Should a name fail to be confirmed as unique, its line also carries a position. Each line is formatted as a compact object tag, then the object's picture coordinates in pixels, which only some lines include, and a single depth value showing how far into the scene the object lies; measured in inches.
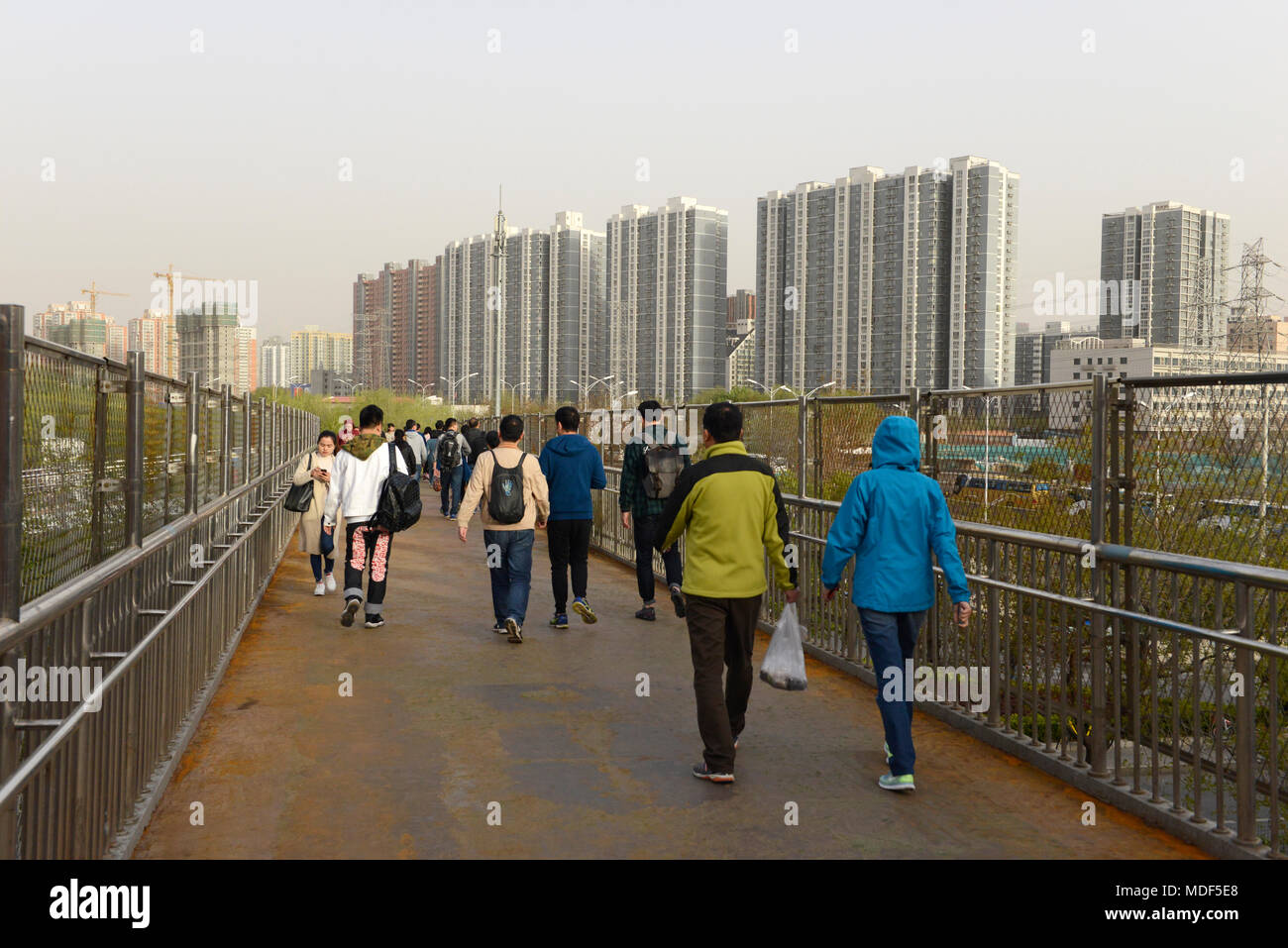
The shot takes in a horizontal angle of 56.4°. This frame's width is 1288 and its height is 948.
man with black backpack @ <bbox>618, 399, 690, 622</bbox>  412.2
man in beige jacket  382.3
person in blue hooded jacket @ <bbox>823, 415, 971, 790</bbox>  226.7
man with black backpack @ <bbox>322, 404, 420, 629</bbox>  406.9
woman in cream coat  488.4
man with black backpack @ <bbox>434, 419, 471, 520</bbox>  879.1
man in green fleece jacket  231.3
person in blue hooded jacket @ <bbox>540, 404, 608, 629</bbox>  418.0
